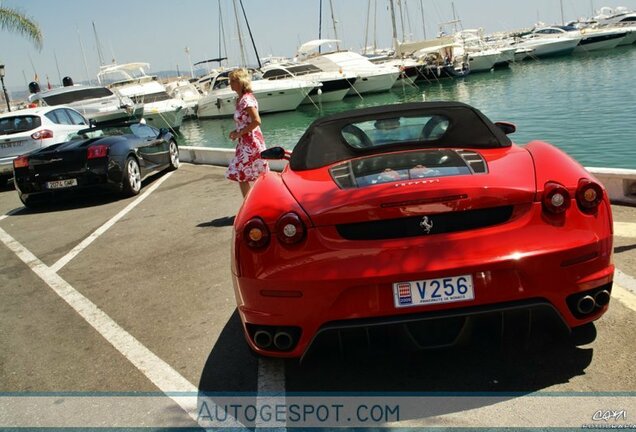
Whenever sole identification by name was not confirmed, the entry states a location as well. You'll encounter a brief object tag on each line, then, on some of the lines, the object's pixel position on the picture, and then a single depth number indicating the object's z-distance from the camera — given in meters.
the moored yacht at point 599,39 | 56.69
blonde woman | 6.88
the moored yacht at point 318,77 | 37.28
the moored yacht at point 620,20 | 57.75
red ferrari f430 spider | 2.81
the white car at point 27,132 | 12.81
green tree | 22.95
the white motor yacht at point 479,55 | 49.44
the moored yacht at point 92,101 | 26.11
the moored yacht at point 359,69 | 39.28
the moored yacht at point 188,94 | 41.09
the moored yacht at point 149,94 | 32.06
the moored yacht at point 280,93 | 35.72
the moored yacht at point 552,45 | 56.56
